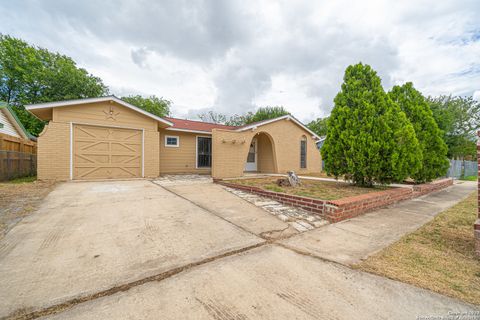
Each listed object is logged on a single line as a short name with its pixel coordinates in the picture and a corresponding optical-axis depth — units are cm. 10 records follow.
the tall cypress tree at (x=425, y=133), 793
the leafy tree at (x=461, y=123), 1530
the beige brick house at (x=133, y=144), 729
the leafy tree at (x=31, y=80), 1692
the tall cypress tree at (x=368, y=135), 599
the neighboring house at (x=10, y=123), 970
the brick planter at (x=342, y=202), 400
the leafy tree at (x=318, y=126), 3463
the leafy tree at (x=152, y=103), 2486
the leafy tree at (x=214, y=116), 3259
